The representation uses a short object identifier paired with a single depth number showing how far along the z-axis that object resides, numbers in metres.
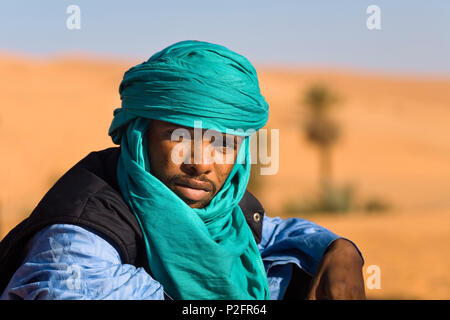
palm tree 30.36
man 2.53
